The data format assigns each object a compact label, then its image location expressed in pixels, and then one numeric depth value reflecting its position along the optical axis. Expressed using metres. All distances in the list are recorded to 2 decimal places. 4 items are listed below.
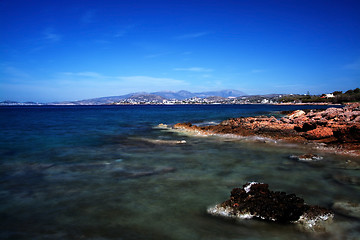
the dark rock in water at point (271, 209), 5.31
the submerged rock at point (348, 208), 5.80
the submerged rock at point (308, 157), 11.10
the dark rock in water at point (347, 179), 7.98
